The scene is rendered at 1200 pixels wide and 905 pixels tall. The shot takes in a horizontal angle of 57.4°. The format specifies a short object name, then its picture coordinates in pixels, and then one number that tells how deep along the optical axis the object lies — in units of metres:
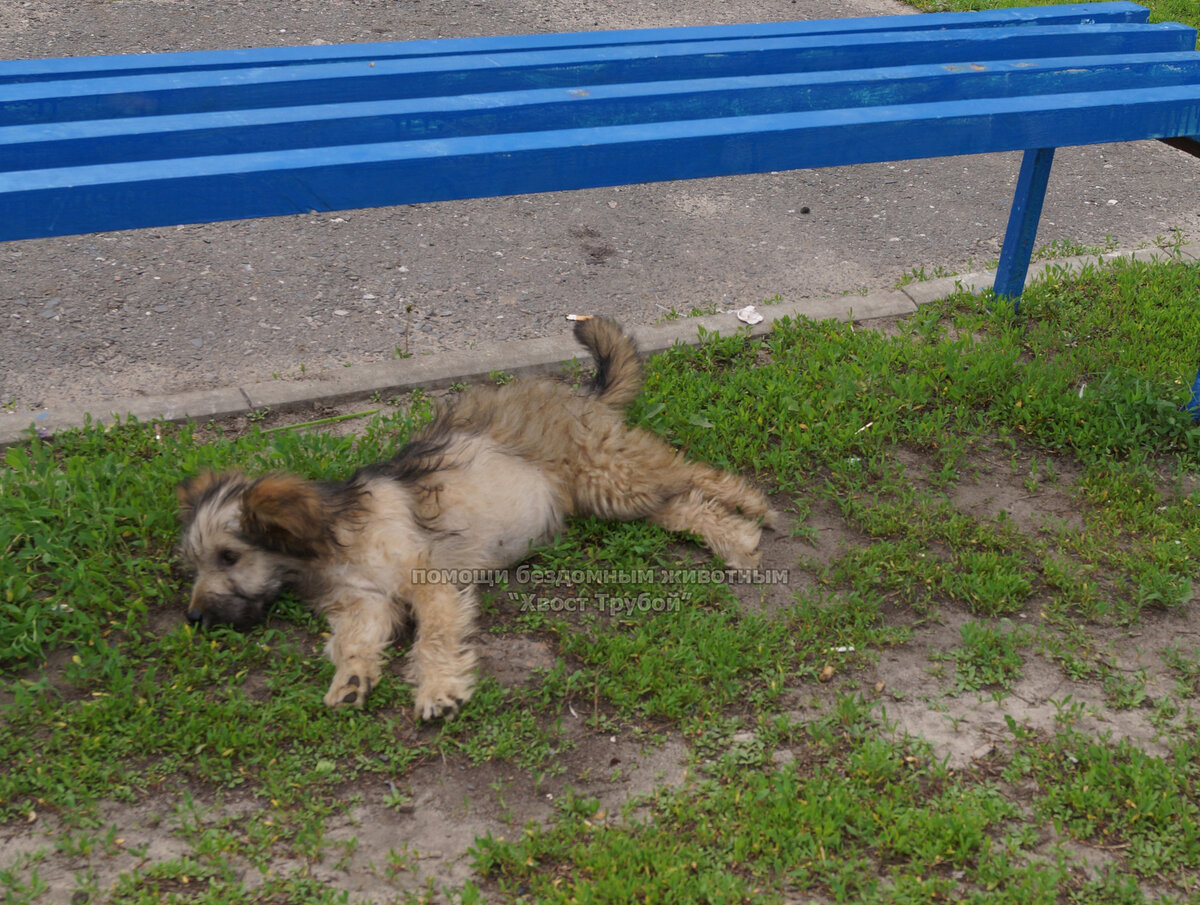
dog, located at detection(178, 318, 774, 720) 3.30
